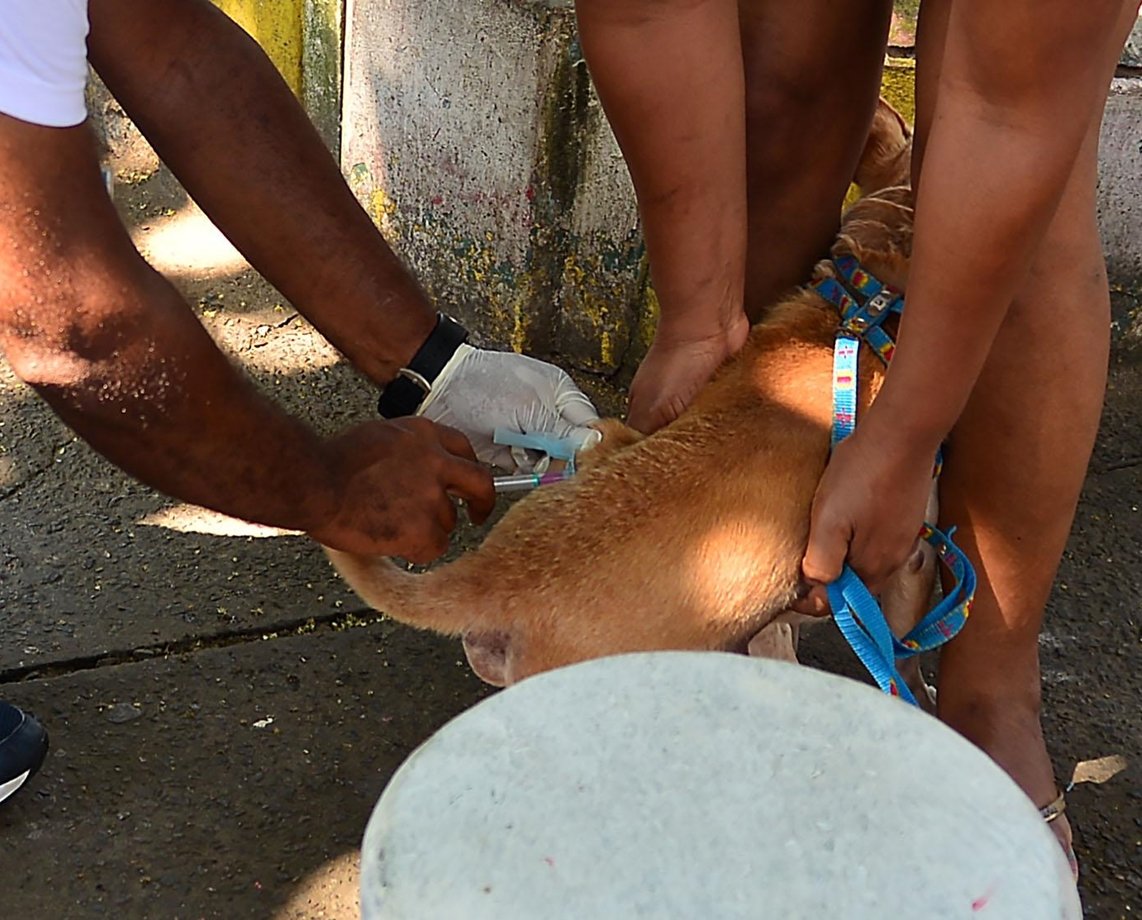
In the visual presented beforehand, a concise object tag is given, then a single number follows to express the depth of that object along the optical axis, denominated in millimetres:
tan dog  1544
